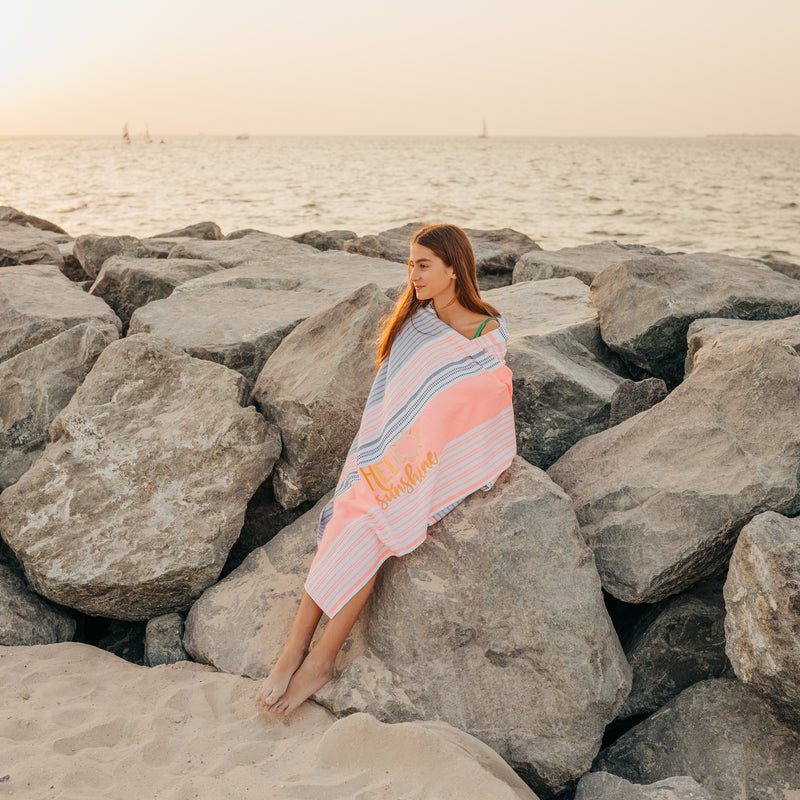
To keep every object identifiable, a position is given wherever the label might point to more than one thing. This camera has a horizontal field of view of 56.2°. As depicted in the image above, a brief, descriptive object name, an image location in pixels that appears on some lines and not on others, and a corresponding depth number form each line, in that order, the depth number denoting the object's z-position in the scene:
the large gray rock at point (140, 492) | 3.10
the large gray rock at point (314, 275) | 5.15
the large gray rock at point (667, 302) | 4.04
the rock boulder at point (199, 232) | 8.49
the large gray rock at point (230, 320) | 4.02
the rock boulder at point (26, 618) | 3.13
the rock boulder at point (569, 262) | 5.54
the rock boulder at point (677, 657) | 2.90
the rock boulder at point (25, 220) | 9.84
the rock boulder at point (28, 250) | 7.03
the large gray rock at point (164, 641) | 3.05
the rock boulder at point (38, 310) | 4.38
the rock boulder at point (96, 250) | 6.41
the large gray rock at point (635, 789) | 2.20
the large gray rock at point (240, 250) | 6.22
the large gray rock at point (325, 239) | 8.48
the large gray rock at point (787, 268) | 6.44
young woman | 2.69
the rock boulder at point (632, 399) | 3.56
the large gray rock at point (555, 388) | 3.46
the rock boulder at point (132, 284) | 5.24
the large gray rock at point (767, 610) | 2.33
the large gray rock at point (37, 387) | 3.79
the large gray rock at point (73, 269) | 7.00
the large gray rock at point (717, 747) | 2.49
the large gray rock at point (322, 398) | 3.30
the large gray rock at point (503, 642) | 2.55
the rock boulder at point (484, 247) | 6.60
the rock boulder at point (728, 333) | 3.41
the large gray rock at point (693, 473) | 2.73
